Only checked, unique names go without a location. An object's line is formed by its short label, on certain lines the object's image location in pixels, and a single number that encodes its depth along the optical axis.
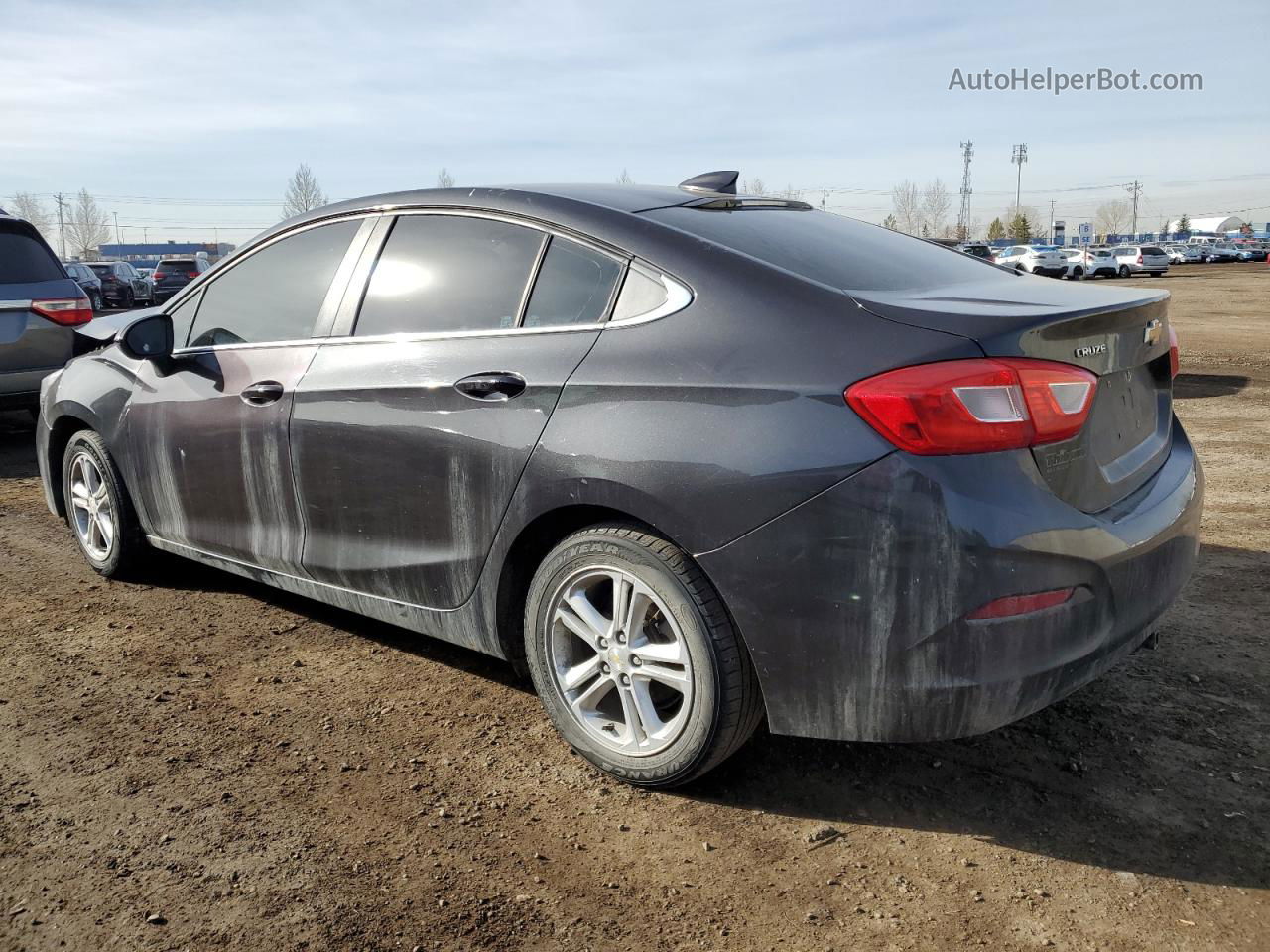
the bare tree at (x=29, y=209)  144.41
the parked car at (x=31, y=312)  8.34
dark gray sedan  2.46
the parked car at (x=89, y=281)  31.22
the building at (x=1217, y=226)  135.00
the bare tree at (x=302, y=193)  105.62
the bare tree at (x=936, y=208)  147.25
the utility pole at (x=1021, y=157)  128.75
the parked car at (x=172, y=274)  31.34
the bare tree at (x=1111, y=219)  191.75
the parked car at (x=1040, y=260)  49.81
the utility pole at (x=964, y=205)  134.61
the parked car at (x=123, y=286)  35.66
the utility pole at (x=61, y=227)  153.75
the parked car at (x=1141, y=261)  53.97
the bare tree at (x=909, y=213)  142.75
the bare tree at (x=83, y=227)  155.64
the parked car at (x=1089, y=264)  53.06
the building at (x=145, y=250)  120.12
